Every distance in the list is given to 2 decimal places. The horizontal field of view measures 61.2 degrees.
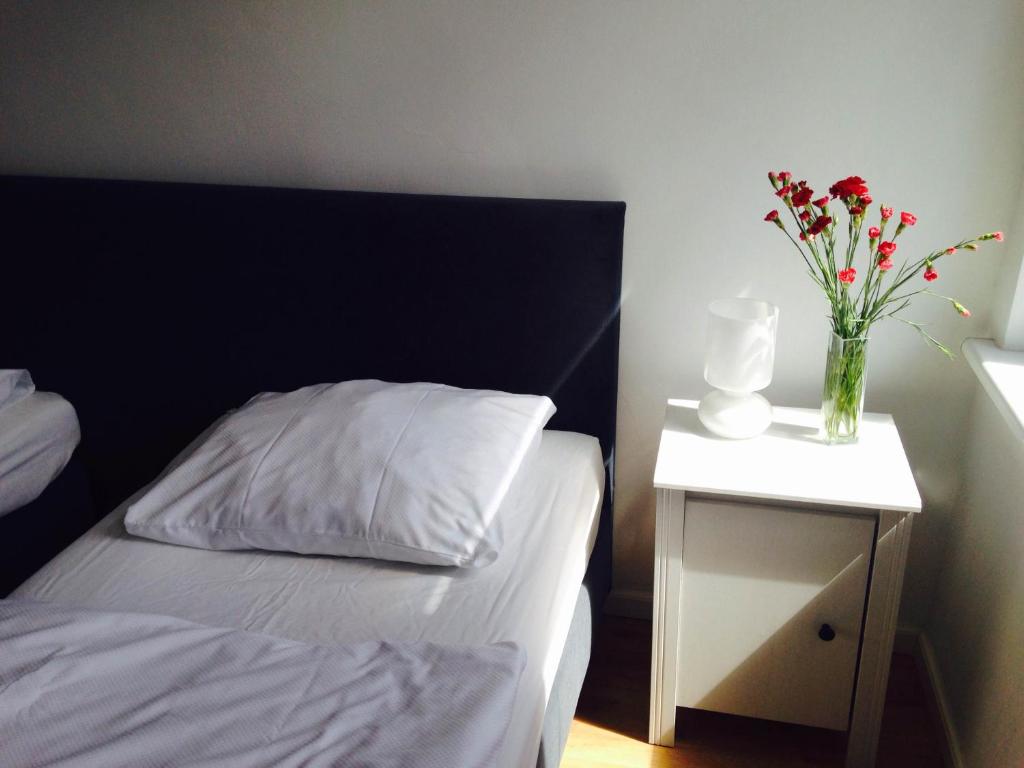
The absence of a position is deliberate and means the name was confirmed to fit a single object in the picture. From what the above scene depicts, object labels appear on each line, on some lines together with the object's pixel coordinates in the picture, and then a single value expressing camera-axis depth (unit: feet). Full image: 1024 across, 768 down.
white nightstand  4.83
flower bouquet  4.69
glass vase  4.95
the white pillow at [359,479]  4.70
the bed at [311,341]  4.66
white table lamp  5.03
